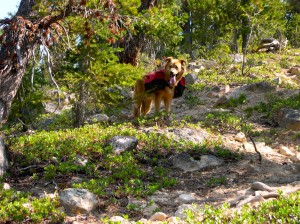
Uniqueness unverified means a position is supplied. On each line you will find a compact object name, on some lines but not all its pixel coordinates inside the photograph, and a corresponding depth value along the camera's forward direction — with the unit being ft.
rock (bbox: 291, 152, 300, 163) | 22.57
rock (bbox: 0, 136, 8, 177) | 18.89
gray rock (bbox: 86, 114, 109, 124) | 33.39
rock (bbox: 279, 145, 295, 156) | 23.95
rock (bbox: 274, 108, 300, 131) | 28.45
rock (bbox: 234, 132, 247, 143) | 27.08
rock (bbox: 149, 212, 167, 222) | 14.11
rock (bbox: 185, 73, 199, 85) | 48.75
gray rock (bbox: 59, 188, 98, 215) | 15.29
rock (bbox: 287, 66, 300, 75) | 51.77
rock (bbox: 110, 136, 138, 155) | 23.05
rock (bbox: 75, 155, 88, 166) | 20.79
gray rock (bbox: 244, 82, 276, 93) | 40.34
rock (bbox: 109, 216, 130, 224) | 13.69
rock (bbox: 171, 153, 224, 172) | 22.09
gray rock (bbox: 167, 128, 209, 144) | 25.76
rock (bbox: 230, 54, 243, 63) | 63.13
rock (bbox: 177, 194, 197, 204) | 16.93
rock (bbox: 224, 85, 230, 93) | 42.91
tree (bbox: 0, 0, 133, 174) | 18.56
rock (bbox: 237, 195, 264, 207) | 14.51
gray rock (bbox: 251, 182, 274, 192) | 16.44
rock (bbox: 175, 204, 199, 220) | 14.02
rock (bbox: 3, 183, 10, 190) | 17.19
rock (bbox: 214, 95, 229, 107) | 37.76
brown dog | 31.76
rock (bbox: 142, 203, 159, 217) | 15.49
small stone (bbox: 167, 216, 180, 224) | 13.20
